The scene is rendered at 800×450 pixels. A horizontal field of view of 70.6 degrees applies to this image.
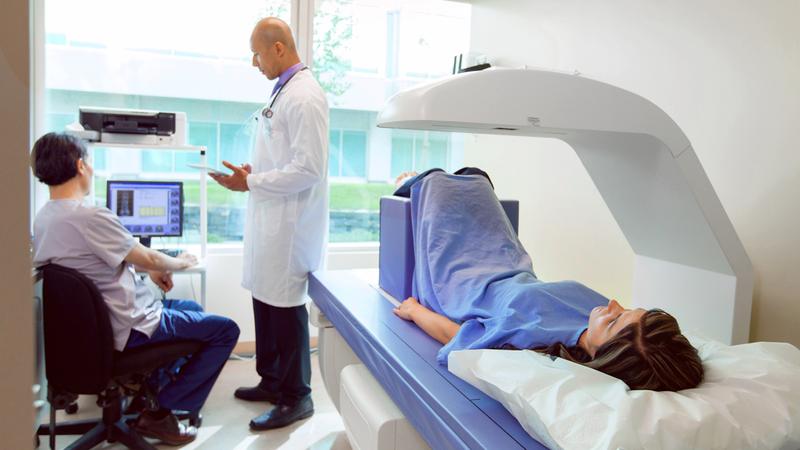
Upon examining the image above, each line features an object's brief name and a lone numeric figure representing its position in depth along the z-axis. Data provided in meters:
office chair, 1.85
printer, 2.83
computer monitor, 2.87
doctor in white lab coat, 2.38
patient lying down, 1.14
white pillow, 0.87
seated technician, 1.91
